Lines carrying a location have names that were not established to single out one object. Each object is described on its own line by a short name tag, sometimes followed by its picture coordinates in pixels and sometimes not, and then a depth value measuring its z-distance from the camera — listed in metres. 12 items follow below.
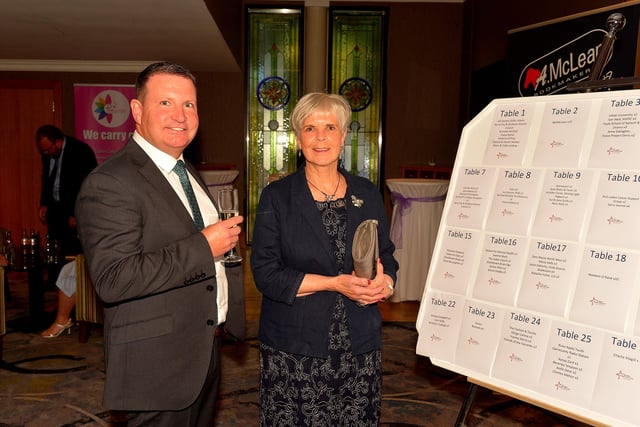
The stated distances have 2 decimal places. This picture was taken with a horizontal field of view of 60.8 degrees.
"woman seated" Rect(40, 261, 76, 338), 4.48
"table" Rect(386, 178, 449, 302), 5.15
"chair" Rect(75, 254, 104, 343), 4.26
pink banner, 7.88
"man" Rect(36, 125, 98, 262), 5.06
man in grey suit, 1.49
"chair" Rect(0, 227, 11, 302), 4.62
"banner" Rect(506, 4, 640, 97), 2.85
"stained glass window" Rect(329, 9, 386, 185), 8.25
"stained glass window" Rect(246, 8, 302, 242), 8.25
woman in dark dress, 1.93
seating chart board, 1.55
